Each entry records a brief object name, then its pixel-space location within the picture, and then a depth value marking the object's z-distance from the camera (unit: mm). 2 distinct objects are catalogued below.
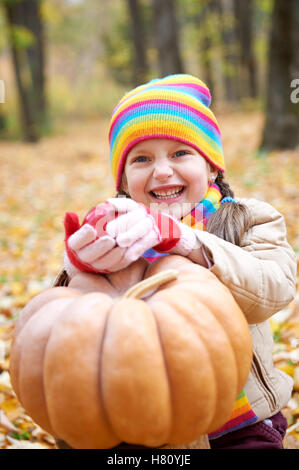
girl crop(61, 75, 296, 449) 1592
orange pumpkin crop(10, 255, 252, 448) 1123
